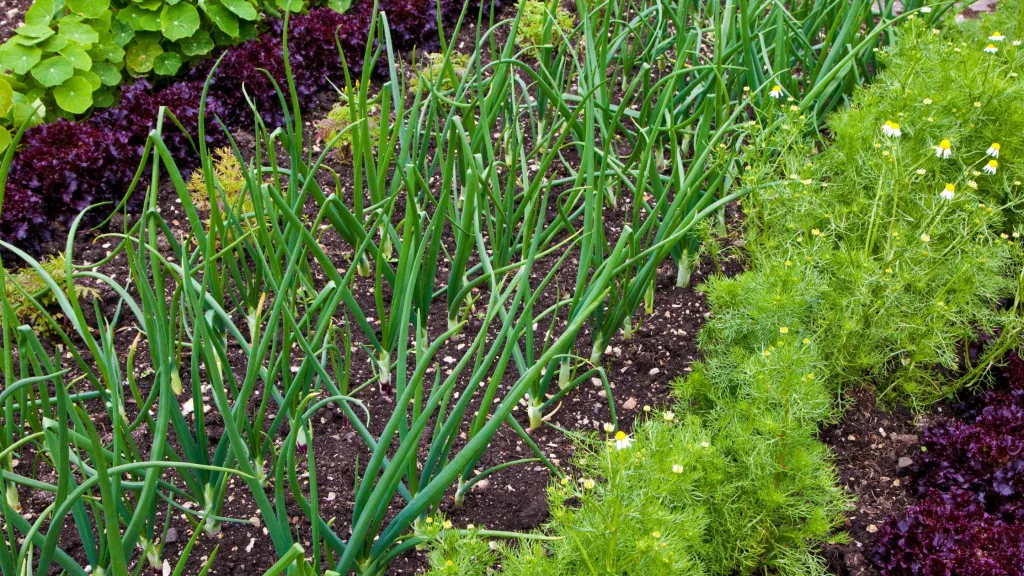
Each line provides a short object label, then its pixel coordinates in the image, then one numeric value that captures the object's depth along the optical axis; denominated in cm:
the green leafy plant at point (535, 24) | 415
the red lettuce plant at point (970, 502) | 216
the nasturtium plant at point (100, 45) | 354
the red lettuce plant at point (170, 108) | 323
